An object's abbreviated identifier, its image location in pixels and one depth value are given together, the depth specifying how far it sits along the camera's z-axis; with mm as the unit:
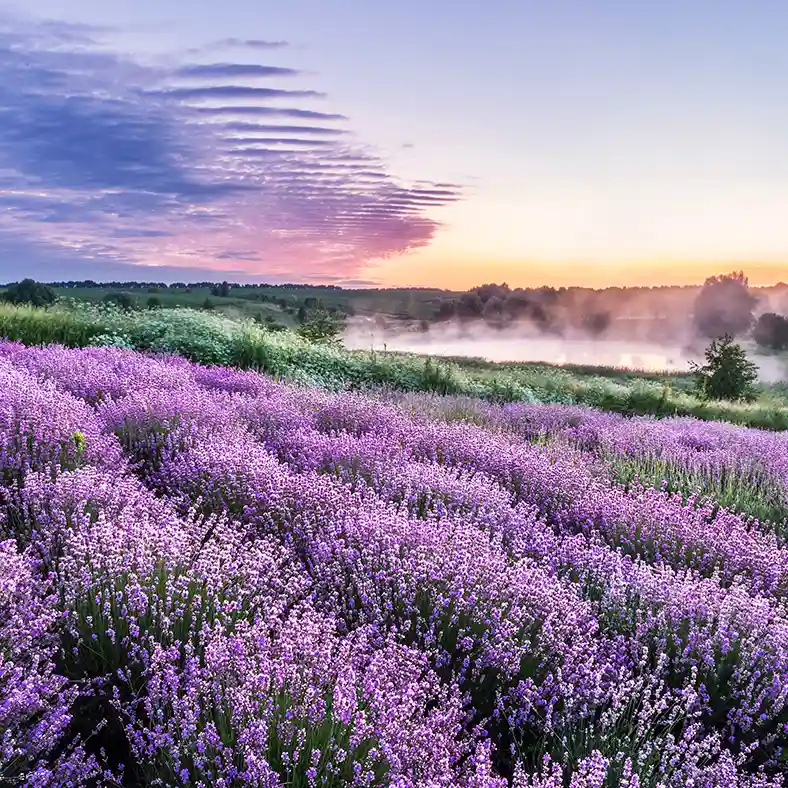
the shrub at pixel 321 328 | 16125
